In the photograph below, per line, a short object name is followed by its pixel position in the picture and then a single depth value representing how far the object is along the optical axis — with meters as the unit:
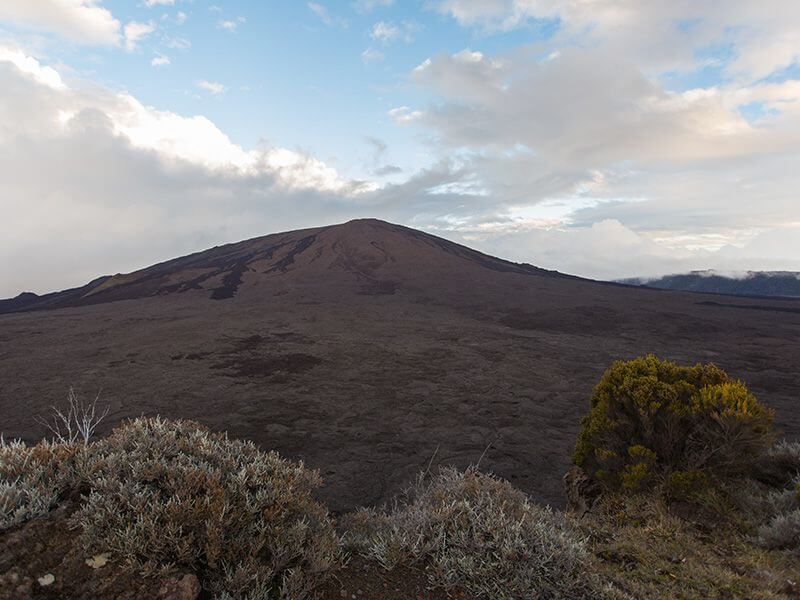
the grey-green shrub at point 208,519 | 2.79
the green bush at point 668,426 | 5.61
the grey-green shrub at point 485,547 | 3.26
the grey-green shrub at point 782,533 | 4.44
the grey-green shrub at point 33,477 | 2.96
